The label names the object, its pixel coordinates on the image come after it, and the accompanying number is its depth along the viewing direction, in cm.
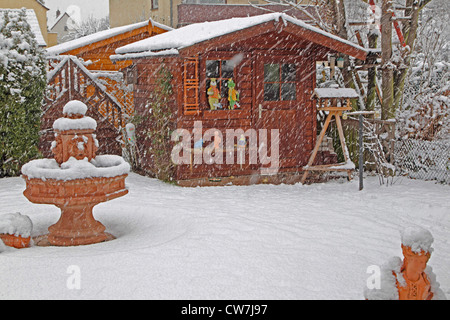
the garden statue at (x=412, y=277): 349
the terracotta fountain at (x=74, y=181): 614
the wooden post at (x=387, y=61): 1140
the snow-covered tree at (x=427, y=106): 1203
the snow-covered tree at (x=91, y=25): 4178
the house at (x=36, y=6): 2912
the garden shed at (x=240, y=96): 1041
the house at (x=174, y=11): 2178
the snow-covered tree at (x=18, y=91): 1023
